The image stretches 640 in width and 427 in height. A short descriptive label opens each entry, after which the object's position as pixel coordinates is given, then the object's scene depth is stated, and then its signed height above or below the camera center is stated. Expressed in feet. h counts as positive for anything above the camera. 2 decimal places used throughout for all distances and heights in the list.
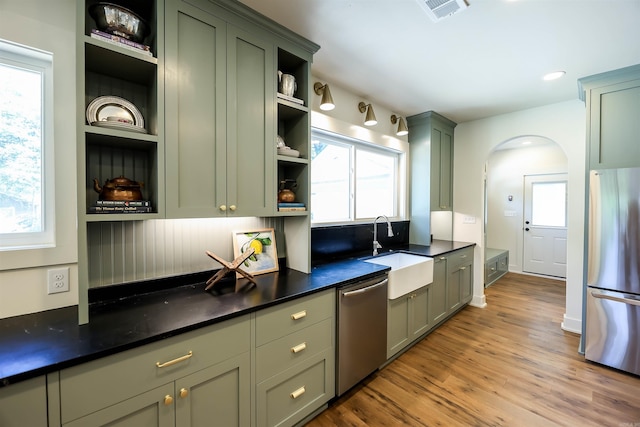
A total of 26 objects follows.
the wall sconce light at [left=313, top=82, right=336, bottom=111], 7.14 +2.97
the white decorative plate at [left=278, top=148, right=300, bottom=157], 6.13 +1.38
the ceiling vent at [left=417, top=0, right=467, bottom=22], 4.94 +3.92
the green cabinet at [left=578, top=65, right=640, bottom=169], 7.11 +2.60
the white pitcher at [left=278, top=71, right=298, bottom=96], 6.10 +2.95
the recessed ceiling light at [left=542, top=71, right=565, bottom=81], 7.63 +3.99
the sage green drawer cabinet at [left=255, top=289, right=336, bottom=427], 4.64 -2.88
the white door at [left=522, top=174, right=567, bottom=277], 16.05 -0.88
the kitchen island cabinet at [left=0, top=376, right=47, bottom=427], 2.66 -2.02
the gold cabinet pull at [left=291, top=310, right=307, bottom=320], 5.01 -2.02
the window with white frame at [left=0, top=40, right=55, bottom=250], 4.16 +1.01
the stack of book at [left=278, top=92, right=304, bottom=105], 5.92 +2.59
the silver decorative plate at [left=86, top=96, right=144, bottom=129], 4.18 +1.66
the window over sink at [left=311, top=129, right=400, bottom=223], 8.64 +1.16
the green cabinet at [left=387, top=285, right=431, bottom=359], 7.41 -3.32
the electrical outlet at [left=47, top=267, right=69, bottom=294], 4.27 -1.15
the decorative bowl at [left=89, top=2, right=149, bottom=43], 4.03 +3.01
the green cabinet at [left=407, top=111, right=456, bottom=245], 11.01 +1.81
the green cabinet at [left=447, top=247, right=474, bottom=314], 10.09 -2.77
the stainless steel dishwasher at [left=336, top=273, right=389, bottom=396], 5.93 -2.90
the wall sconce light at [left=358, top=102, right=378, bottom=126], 8.71 +3.10
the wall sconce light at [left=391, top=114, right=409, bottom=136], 9.97 +3.14
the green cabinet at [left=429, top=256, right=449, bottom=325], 9.14 -2.94
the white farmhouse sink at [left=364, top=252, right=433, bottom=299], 7.24 -1.81
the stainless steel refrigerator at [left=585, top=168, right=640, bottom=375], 6.93 -1.64
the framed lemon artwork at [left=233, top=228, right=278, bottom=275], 6.20 -0.93
